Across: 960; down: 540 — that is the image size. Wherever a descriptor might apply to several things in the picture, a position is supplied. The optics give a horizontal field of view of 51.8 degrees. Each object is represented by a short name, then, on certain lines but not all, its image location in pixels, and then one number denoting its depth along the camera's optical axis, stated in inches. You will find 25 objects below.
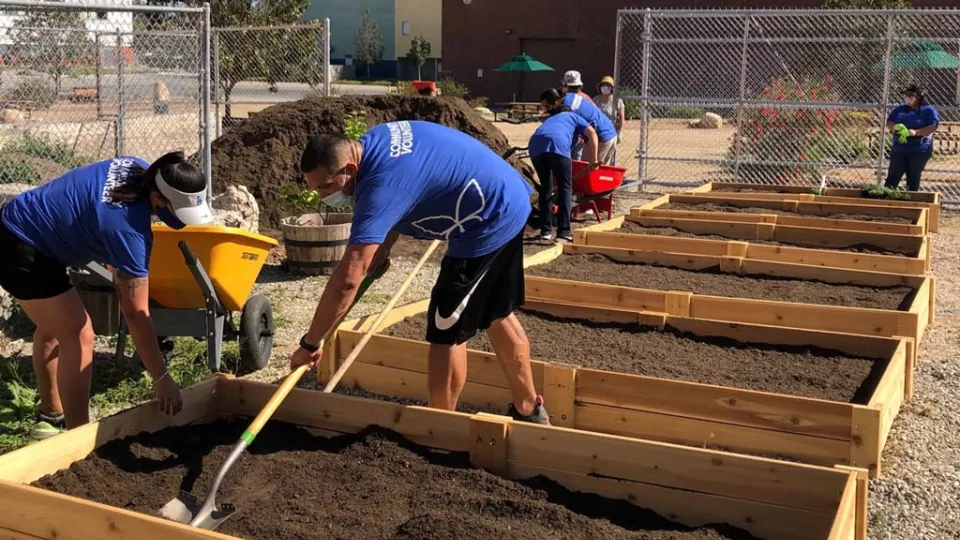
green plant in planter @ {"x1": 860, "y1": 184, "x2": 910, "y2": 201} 465.7
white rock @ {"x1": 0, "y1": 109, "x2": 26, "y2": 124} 476.9
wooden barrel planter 344.5
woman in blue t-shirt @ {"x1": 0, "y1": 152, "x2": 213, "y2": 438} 164.4
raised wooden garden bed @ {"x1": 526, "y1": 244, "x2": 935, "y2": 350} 244.4
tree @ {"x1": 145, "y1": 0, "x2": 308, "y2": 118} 688.4
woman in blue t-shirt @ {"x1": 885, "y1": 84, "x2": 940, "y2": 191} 500.4
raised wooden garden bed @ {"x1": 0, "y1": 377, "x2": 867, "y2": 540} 129.3
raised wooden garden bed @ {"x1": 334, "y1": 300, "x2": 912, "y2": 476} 181.0
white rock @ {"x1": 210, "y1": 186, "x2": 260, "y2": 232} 382.2
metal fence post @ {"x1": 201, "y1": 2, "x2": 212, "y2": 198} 353.4
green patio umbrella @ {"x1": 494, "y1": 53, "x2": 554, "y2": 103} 1304.6
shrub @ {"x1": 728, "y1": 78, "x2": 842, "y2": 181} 606.2
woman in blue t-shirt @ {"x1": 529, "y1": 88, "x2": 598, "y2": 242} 408.8
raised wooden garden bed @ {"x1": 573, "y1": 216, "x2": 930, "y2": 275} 315.6
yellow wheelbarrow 214.2
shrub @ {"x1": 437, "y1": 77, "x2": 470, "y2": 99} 1274.6
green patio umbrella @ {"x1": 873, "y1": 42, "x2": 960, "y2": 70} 682.8
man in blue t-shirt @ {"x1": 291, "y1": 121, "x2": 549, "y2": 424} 148.6
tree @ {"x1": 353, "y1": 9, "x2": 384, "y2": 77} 2425.0
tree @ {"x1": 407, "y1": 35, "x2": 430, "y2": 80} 2047.2
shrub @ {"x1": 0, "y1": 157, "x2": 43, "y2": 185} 364.2
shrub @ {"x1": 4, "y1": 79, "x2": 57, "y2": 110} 382.6
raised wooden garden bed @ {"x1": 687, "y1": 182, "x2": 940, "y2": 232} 448.1
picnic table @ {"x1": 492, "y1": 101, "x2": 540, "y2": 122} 1257.9
